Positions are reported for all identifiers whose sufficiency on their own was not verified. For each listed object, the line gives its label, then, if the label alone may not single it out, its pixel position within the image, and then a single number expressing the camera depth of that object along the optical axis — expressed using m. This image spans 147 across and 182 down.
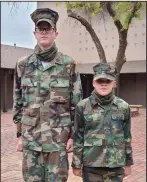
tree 7.72
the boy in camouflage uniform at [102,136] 2.74
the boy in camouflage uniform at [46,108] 2.79
